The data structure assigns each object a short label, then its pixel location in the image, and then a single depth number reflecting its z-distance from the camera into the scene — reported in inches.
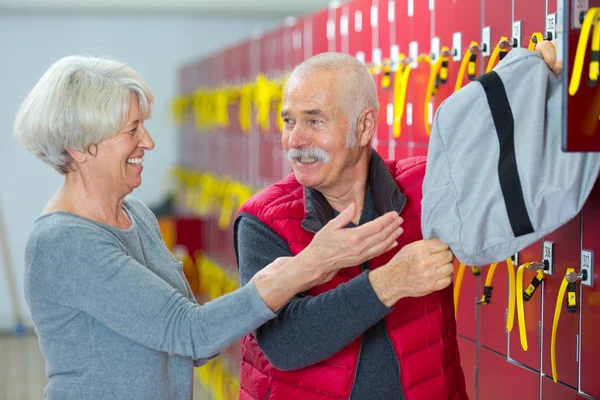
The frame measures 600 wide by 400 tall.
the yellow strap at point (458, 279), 108.0
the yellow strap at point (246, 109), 230.8
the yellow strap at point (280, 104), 194.4
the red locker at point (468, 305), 113.9
